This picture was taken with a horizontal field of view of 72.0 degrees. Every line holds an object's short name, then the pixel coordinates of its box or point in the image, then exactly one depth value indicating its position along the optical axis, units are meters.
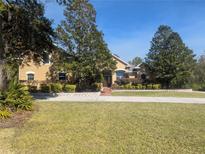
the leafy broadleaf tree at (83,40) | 14.78
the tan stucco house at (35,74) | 17.50
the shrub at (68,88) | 13.91
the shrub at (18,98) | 6.07
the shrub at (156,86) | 18.88
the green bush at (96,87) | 16.09
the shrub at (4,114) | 5.41
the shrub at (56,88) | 13.66
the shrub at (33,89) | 13.43
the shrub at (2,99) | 5.94
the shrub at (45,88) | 13.60
